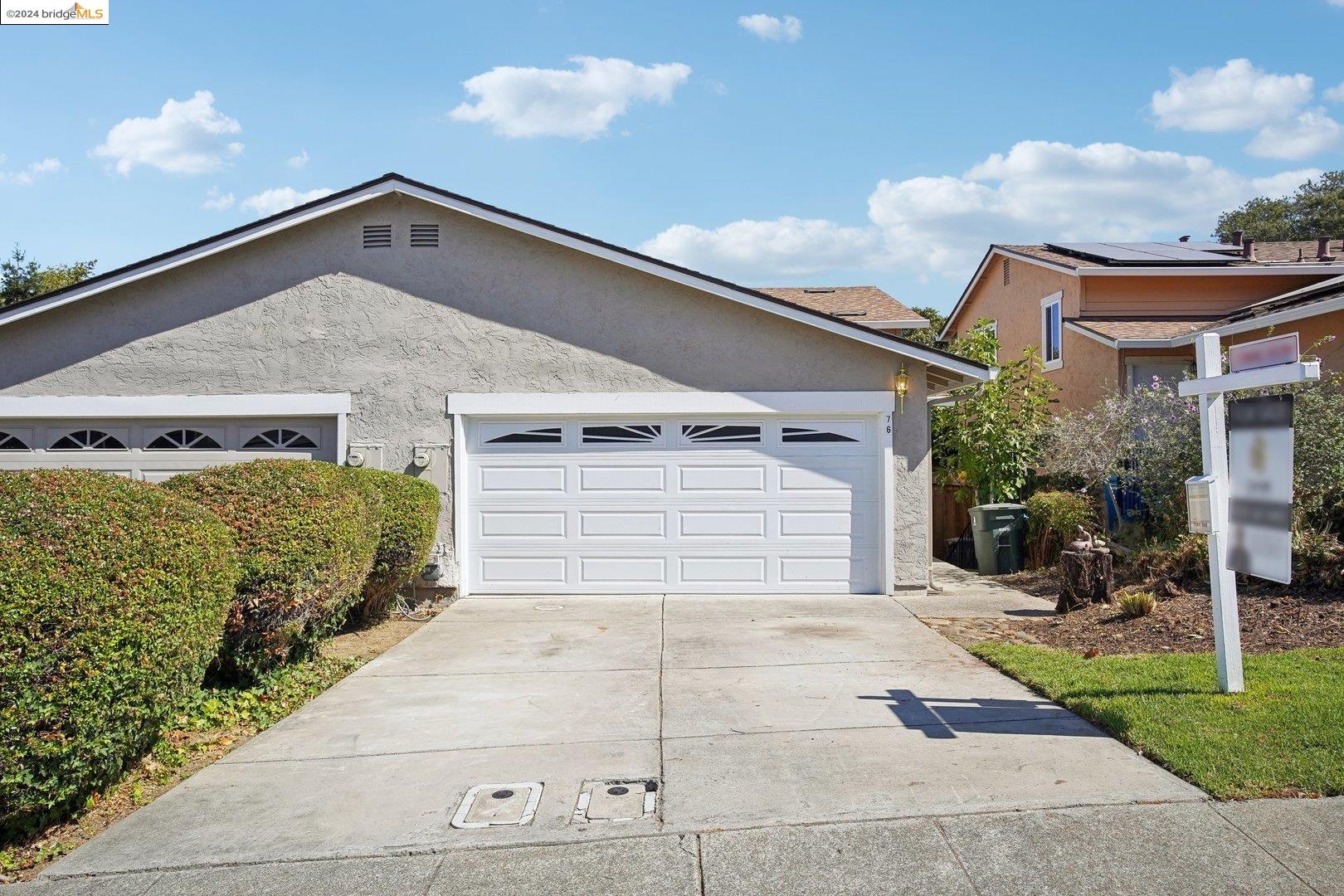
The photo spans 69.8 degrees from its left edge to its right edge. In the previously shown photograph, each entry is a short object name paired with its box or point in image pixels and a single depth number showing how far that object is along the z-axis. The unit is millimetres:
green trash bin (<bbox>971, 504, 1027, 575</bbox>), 14109
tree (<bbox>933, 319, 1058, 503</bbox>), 15156
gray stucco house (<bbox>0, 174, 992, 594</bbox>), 11703
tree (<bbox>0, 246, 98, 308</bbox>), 25891
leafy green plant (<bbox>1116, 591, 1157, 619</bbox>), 9102
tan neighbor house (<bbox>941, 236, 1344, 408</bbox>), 16766
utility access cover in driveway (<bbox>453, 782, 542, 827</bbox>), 4715
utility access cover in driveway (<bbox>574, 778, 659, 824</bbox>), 4730
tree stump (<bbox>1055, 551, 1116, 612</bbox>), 10070
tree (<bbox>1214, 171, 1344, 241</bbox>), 48250
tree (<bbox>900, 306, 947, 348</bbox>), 32031
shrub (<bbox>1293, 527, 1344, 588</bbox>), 8906
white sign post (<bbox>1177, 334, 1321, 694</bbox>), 6129
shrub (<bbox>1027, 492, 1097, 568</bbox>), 12992
